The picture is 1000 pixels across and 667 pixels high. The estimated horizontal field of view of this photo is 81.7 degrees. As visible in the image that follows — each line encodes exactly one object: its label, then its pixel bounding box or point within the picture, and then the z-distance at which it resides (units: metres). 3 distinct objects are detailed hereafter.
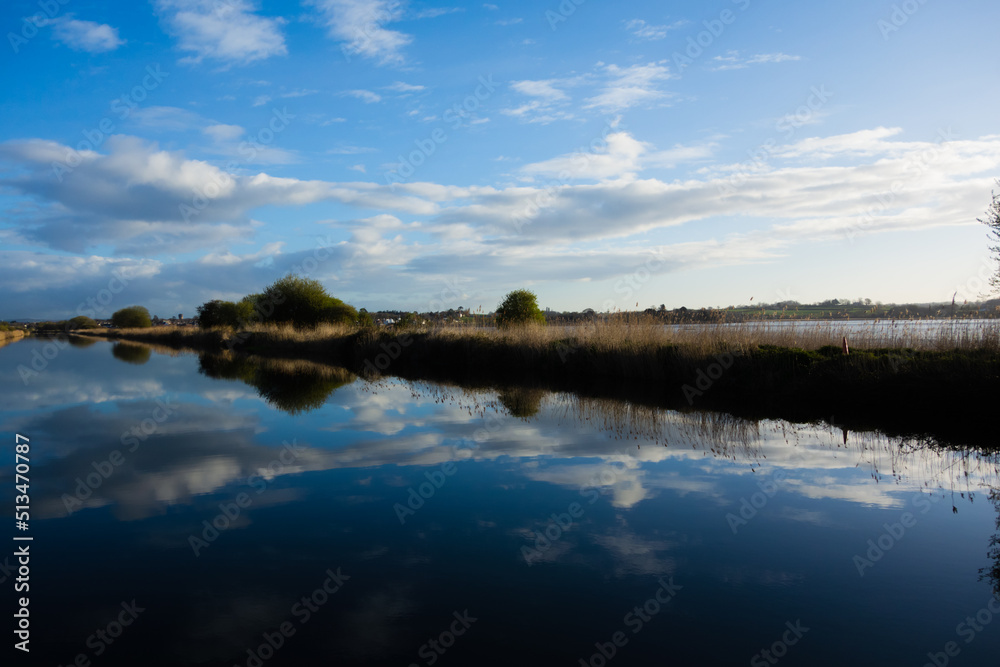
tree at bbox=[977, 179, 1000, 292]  10.78
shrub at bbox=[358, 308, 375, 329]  28.60
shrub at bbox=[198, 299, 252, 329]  49.19
